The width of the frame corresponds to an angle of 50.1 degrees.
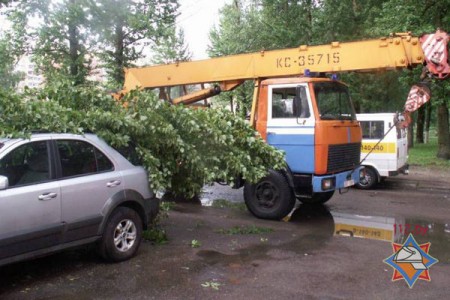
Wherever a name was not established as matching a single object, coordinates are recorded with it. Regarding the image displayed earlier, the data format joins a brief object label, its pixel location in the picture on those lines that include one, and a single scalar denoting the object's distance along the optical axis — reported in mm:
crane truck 8156
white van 12141
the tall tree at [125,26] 14977
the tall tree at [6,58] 15781
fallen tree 5332
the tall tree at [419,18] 15580
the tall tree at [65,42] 14367
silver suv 4672
